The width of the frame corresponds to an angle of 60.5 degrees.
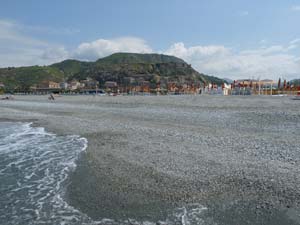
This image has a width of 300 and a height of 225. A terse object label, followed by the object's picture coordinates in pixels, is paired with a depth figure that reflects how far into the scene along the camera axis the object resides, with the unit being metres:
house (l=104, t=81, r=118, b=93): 193.35
